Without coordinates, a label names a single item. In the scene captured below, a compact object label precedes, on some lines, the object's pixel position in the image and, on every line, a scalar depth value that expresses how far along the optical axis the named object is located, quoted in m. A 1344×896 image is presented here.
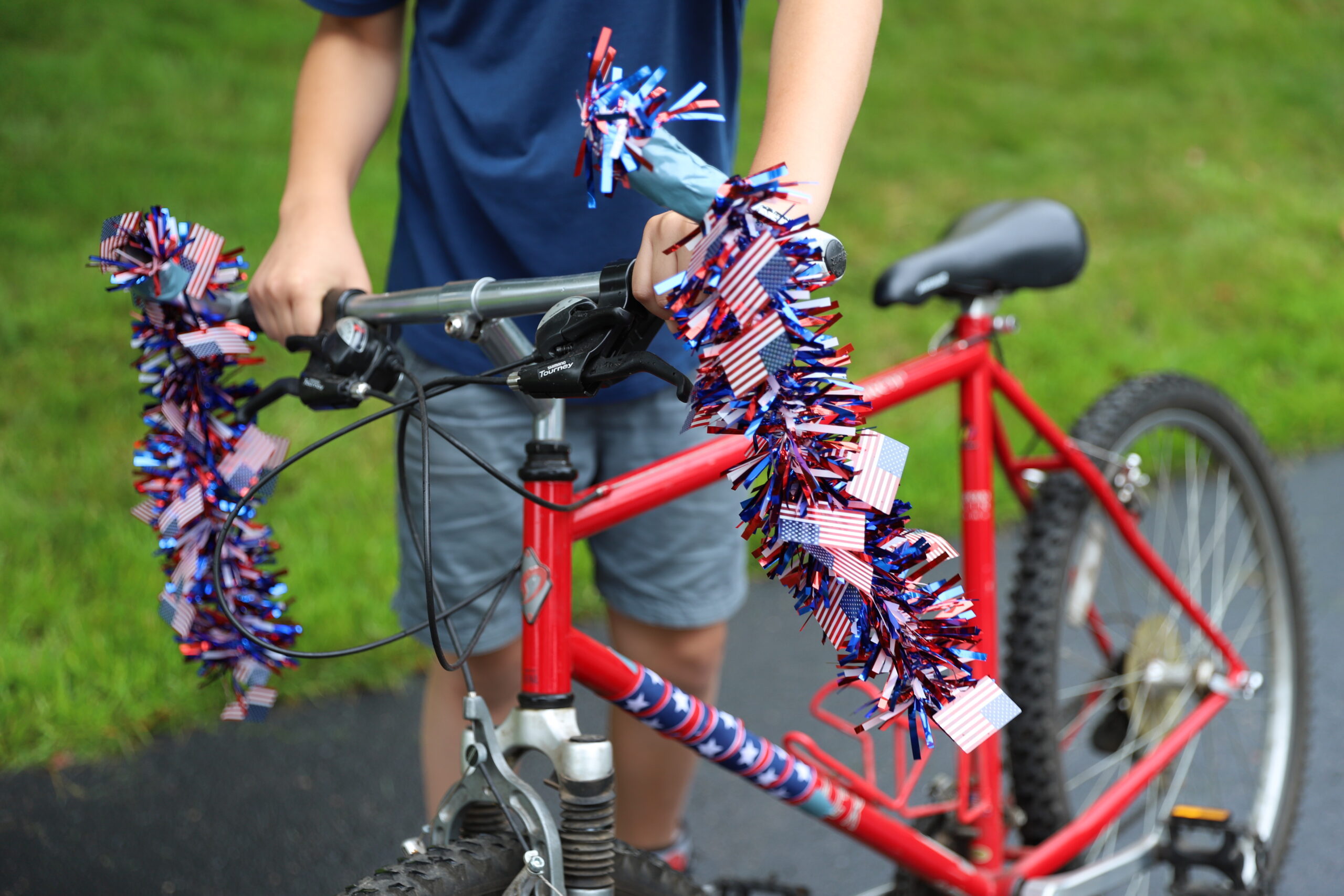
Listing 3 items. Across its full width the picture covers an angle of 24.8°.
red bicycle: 1.97
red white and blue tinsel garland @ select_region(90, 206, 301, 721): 2.07
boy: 2.18
